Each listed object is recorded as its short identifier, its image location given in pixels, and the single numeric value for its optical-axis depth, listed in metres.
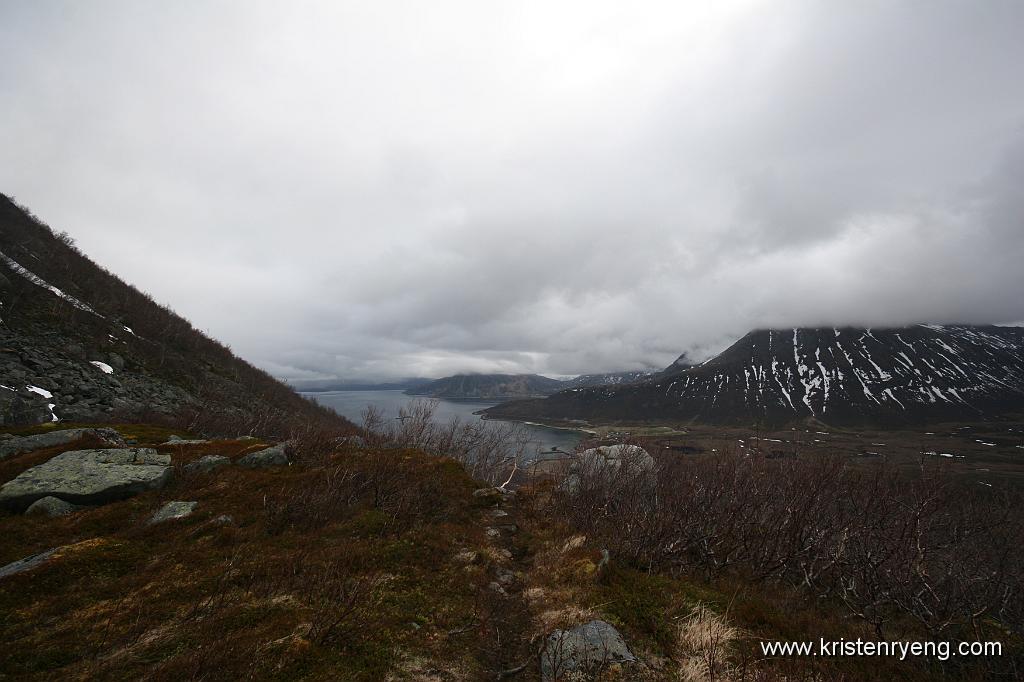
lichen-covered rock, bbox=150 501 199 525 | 13.12
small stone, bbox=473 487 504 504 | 22.08
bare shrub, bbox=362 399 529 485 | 56.94
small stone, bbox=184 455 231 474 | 17.78
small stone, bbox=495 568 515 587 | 12.58
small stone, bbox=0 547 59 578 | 9.31
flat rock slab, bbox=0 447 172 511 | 13.91
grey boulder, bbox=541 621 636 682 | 7.62
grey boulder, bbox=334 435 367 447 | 26.54
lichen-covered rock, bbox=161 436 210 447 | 21.19
